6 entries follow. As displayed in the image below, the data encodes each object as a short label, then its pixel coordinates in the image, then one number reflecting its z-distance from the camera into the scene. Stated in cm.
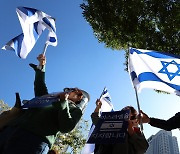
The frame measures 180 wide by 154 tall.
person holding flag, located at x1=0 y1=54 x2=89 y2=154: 171
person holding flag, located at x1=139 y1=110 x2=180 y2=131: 267
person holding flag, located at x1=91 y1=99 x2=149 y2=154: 215
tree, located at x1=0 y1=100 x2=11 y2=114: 1228
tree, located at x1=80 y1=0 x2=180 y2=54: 589
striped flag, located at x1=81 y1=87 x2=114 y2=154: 409
